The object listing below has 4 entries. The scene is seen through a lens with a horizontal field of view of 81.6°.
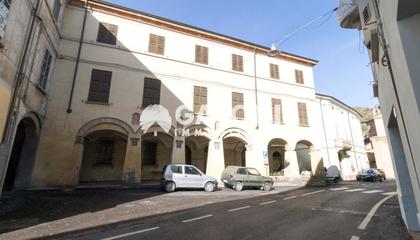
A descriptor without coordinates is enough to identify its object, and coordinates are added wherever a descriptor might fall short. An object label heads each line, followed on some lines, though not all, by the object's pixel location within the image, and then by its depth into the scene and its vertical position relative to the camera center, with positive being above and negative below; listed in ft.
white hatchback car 46.09 +0.23
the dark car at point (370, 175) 87.81 +1.51
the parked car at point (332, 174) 72.37 +1.63
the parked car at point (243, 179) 51.85 +0.19
